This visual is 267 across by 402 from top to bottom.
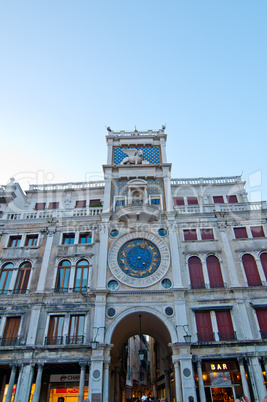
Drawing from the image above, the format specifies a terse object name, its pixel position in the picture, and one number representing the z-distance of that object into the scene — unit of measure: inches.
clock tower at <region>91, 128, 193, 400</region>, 892.0
